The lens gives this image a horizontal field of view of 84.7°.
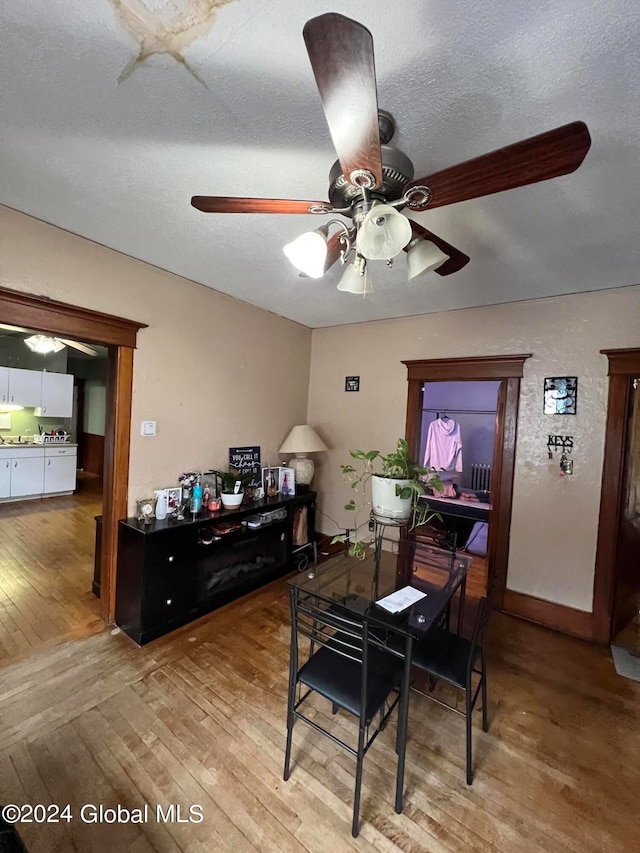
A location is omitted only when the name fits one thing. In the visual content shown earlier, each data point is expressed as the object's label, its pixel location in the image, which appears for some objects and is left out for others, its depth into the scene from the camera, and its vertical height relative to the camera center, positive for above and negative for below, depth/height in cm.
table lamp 344 -30
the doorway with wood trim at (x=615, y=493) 240 -41
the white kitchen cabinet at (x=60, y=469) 560 -109
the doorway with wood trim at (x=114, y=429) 228 -16
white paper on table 161 -85
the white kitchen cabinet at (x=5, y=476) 509 -112
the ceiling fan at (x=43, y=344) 510 +86
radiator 483 -69
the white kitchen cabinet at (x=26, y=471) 522 -108
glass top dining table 142 -85
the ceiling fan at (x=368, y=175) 69 +66
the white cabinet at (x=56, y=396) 570 +10
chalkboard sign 316 -44
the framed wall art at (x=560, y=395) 257 +27
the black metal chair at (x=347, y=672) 130 -108
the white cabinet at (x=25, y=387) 532 +20
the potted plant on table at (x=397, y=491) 197 -39
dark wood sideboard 225 -114
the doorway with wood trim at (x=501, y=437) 280 -8
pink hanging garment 478 -29
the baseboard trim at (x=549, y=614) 255 -139
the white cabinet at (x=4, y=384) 521 +21
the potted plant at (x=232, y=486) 284 -62
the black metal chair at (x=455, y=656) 150 -109
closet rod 472 +20
